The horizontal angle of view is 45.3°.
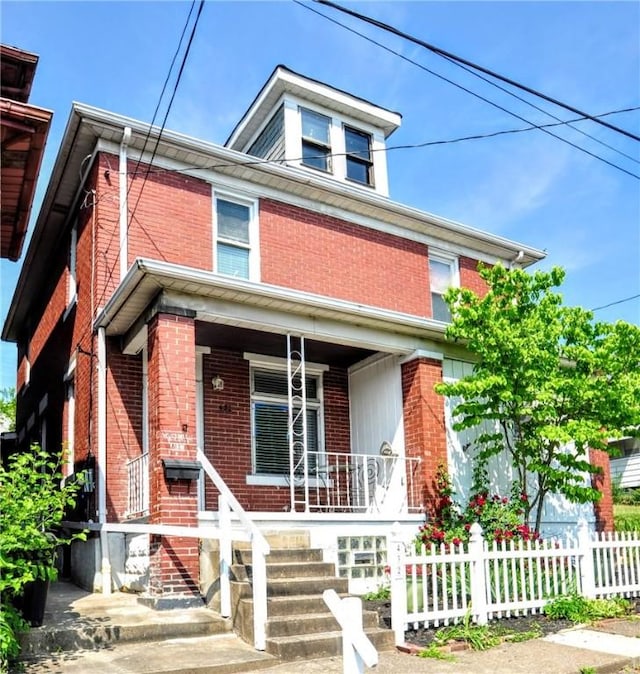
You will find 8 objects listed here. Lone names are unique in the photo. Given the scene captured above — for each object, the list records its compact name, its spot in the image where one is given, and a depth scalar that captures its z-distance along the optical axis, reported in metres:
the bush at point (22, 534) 6.08
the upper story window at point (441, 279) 14.81
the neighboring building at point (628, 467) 26.59
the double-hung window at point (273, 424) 12.01
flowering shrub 9.97
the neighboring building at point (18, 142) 5.55
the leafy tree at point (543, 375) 10.30
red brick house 9.29
